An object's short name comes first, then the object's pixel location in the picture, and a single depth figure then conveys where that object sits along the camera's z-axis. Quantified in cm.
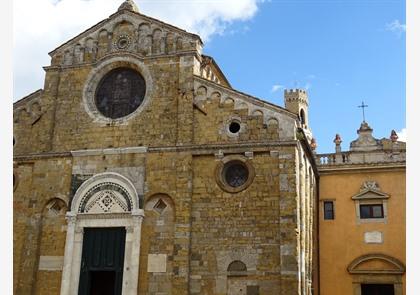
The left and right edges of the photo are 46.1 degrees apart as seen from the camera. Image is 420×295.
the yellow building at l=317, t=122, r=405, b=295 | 1872
